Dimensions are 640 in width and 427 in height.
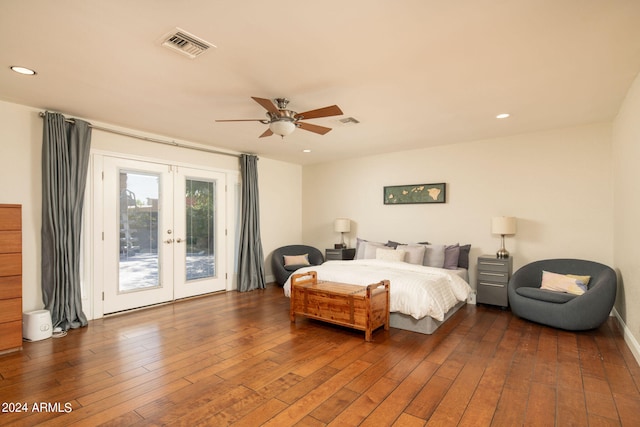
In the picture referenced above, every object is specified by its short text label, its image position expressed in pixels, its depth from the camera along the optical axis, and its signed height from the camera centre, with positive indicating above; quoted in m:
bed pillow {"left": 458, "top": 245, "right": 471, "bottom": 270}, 5.19 -0.72
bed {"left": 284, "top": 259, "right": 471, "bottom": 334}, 3.68 -0.90
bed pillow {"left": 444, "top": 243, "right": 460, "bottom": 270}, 5.10 -0.70
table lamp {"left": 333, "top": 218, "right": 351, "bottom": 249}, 6.55 -0.26
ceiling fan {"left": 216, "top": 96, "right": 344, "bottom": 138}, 2.97 +0.95
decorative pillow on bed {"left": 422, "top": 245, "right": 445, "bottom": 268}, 5.15 -0.69
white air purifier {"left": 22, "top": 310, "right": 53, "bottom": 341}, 3.47 -1.19
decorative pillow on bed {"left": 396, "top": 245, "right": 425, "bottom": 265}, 5.17 -0.66
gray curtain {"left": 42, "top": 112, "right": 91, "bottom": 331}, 3.76 -0.02
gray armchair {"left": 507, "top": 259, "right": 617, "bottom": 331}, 3.51 -1.01
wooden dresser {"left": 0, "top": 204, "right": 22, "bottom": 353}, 3.12 -0.61
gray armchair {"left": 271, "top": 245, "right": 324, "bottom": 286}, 6.16 -0.91
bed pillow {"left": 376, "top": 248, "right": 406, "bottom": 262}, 5.18 -0.67
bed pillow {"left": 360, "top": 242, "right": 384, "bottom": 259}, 5.66 -0.64
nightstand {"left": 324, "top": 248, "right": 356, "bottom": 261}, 6.25 -0.79
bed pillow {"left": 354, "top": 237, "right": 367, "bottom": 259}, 5.93 -0.66
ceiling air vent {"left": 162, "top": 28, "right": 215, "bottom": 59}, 2.25 +1.24
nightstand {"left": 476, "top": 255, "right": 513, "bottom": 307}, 4.66 -0.98
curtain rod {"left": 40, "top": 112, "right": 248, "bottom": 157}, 4.19 +1.12
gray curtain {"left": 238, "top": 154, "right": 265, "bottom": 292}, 6.03 -0.40
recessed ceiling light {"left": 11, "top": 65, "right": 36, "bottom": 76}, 2.76 +1.26
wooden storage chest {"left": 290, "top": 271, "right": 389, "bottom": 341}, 3.55 -1.05
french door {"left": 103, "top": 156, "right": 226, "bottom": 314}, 4.48 -0.29
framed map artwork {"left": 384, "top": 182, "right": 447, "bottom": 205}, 5.61 +0.35
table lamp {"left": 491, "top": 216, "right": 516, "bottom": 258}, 4.69 -0.20
